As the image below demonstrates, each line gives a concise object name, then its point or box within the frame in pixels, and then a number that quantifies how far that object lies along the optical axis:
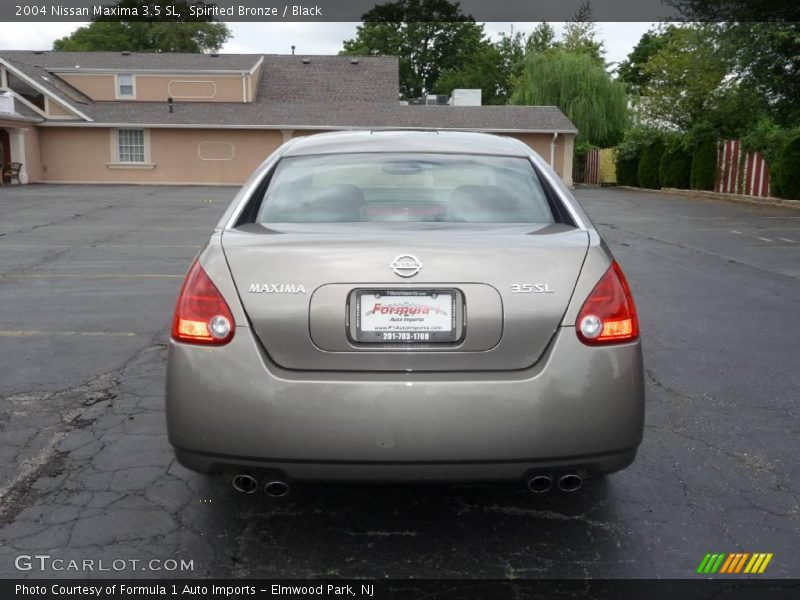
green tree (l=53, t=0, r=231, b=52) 75.56
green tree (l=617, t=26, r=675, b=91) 74.00
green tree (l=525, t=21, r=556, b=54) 71.88
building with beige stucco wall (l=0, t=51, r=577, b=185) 37.62
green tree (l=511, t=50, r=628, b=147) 46.47
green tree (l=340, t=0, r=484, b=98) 79.81
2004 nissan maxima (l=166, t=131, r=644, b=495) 2.81
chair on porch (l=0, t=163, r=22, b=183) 35.56
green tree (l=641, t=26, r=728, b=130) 37.19
